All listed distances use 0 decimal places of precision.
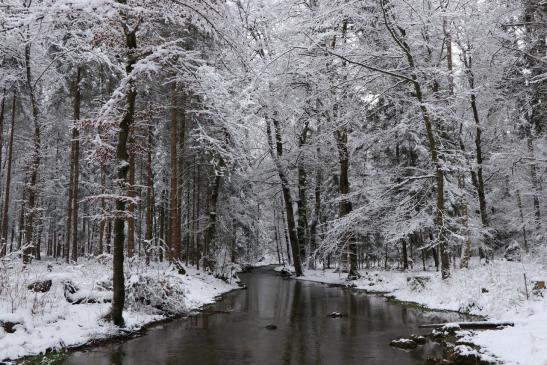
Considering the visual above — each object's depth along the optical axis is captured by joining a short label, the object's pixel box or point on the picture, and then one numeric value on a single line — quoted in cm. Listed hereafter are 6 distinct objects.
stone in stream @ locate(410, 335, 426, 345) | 809
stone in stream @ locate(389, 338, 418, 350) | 775
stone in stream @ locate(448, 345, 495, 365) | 619
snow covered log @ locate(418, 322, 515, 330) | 817
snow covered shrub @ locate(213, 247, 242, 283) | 2358
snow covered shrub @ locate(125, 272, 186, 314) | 1091
